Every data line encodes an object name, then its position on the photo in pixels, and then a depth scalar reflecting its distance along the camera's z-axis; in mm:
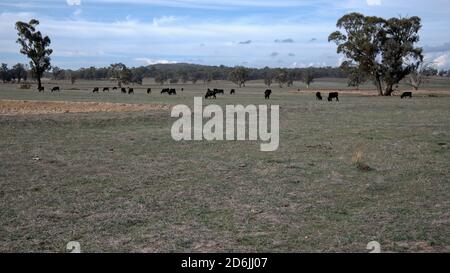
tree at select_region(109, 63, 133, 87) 144875
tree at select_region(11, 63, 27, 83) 169000
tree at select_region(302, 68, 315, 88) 149850
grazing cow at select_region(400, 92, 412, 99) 57094
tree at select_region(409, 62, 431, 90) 90331
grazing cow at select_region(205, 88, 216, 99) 54184
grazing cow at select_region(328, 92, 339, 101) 50400
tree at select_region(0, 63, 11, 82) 166375
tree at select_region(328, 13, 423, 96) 62812
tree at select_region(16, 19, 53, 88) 88125
